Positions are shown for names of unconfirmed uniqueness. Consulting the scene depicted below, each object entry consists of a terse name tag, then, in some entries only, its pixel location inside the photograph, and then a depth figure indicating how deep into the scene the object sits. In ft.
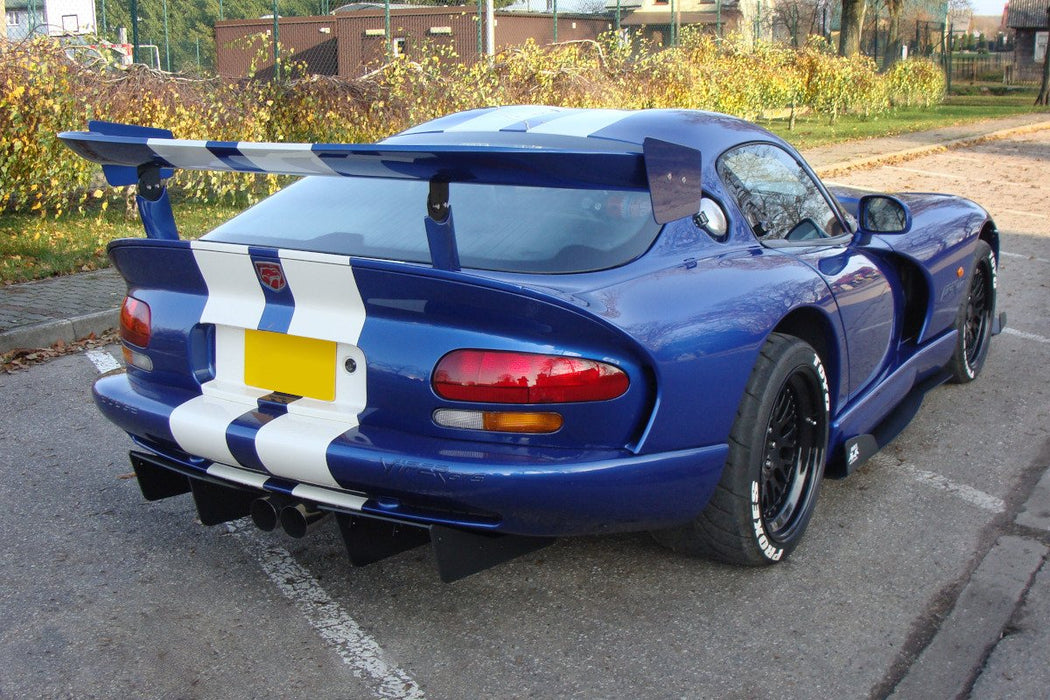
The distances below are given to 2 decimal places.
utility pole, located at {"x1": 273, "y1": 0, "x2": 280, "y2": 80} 38.09
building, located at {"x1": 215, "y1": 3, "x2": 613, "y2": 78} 65.26
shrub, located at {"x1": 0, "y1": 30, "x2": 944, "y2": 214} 28.09
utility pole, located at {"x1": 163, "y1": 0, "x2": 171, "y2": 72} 58.54
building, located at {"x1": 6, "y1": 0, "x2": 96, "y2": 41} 58.34
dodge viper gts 8.61
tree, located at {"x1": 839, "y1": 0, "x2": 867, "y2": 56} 109.09
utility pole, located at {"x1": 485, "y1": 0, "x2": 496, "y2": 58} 55.77
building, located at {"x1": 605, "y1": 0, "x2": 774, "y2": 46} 88.89
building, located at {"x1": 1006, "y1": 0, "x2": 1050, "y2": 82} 166.50
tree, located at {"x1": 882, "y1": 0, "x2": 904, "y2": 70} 122.28
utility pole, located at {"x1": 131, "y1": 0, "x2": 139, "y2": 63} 38.81
